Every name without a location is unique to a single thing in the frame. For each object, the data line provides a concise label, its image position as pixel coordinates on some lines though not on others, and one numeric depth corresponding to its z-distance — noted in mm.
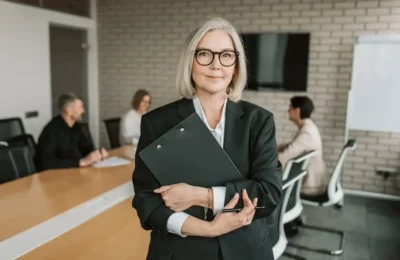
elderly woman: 992
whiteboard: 4293
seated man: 3084
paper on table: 3051
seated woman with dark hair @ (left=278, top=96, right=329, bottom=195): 3348
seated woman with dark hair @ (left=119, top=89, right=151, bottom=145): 4168
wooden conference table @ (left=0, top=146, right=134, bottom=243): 1988
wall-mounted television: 4770
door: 5109
